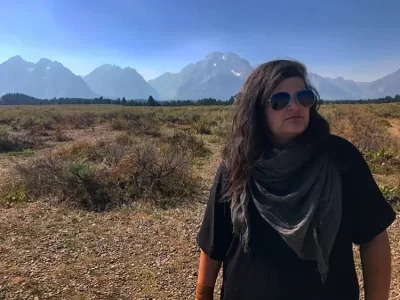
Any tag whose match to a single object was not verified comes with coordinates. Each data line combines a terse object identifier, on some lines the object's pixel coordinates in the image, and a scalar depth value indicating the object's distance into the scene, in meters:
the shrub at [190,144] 10.23
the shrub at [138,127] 14.84
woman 1.21
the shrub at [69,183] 5.69
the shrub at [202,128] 15.98
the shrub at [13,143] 11.60
